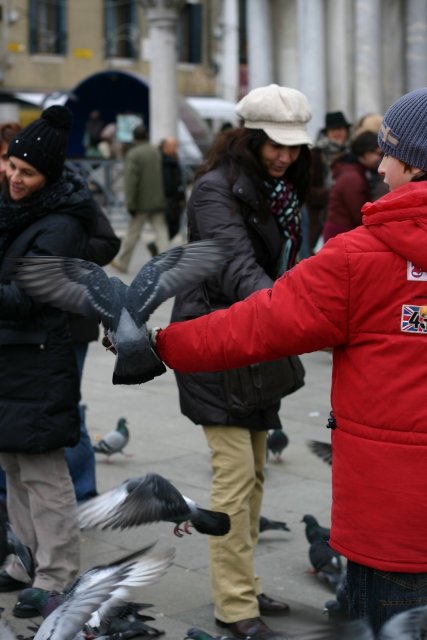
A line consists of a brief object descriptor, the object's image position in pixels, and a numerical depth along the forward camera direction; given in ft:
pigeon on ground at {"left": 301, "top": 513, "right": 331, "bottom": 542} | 18.43
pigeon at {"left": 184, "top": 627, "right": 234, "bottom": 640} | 14.70
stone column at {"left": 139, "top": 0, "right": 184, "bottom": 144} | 65.41
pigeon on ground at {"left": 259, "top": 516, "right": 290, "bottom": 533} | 19.30
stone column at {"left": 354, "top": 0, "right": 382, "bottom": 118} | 74.74
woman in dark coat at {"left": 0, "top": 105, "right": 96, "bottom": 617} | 15.94
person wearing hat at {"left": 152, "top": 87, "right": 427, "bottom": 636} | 10.09
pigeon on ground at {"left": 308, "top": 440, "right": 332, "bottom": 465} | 17.40
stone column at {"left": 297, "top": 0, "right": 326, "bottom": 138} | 72.43
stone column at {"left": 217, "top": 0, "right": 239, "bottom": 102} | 133.18
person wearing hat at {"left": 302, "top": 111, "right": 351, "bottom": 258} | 37.37
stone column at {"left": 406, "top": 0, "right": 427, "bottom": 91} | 78.84
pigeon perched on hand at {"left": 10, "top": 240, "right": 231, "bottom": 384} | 10.75
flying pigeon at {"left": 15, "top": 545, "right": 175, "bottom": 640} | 11.93
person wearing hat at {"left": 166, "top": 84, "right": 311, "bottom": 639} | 15.53
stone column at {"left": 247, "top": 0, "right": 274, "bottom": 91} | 78.33
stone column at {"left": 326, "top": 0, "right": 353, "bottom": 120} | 74.33
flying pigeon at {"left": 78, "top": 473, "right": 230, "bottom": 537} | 13.82
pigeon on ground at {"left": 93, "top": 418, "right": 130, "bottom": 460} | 23.80
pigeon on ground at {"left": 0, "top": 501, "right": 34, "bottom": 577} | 15.44
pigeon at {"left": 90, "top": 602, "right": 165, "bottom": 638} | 13.75
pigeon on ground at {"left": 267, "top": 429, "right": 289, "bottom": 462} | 23.57
